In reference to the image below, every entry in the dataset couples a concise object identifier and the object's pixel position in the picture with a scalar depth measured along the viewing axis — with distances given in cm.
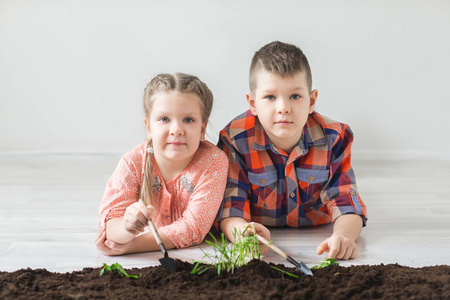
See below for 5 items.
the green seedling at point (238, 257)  190
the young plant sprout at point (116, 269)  188
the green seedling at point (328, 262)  203
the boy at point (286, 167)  226
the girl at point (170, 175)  217
